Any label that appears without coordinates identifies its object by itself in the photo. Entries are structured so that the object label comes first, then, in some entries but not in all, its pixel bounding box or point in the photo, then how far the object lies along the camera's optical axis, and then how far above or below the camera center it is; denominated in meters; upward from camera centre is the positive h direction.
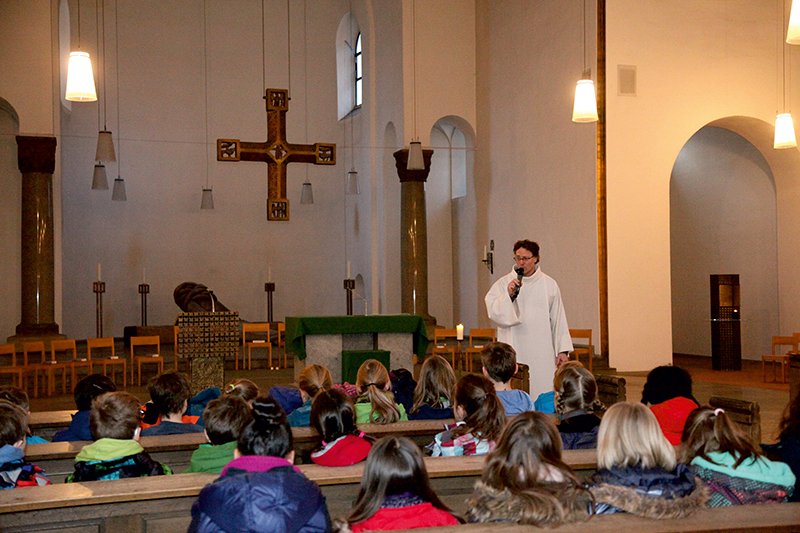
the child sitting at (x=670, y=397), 4.35 -0.59
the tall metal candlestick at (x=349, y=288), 15.89 +0.00
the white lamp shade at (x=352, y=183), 17.02 +2.06
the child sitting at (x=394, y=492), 2.59 -0.63
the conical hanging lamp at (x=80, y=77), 6.26 +1.56
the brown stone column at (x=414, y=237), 15.41 +0.89
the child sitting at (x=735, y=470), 3.13 -0.68
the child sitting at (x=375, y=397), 5.07 -0.66
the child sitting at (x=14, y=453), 3.61 -0.67
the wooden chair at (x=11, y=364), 11.07 -0.96
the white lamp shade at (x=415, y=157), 13.23 +1.99
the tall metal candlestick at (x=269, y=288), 16.62 +0.02
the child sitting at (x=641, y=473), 2.78 -0.62
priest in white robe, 6.63 -0.32
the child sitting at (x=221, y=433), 3.60 -0.60
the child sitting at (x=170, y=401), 4.75 -0.62
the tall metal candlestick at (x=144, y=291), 16.34 +0.00
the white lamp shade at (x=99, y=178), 14.73 +1.94
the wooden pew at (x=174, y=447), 4.36 -0.81
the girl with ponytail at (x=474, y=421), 4.02 -0.64
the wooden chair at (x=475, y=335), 12.60 -0.78
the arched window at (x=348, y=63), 19.00 +4.96
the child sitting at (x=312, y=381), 5.41 -0.58
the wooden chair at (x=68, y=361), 11.62 -0.94
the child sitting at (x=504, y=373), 4.99 -0.52
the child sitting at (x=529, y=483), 2.64 -0.63
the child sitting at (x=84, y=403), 4.77 -0.62
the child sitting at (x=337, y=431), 3.78 -0.63
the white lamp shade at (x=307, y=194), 17.41 +1.91
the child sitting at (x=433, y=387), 5.21 -0.61
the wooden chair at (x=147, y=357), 12.12 -0.93
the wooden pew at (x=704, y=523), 2.62 -0.76
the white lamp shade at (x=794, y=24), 4.82 +1.43
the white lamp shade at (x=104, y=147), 11.70 +1.97
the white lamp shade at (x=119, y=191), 16.05 +1.87
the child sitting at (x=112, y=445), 3.60 -0.64
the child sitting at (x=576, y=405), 4.10 -0.58
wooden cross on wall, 10.66 +1.74
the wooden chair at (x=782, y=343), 11.23 -0.88
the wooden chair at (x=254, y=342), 13.37 -0.83
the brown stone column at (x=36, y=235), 13.51 +0.90
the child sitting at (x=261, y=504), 2.33 -0.58
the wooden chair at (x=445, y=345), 12.69 -0.88
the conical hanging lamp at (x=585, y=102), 8.02 +1.69
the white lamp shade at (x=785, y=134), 10.35 +1.77
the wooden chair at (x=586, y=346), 11.83 -0.85
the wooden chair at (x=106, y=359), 11.75 -0.92
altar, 9.18 -0.57
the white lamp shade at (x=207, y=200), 16.75 +1.74
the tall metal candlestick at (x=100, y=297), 15.07 -0.09
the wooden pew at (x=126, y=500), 3.18 -0.79
